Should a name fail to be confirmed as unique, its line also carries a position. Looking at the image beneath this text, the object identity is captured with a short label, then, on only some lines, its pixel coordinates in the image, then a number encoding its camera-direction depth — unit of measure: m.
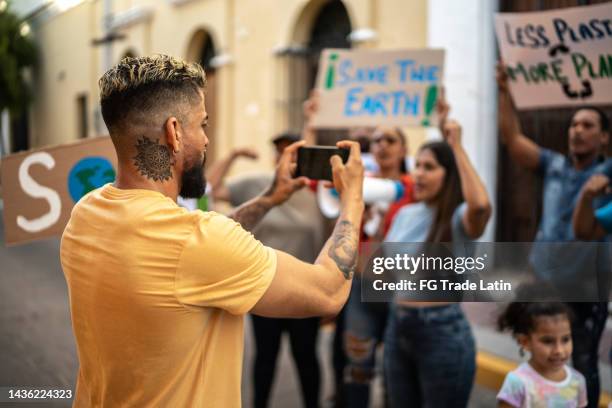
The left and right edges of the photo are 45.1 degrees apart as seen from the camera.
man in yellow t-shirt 1.49
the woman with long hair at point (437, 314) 2.74
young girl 2.11
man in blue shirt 2.03
